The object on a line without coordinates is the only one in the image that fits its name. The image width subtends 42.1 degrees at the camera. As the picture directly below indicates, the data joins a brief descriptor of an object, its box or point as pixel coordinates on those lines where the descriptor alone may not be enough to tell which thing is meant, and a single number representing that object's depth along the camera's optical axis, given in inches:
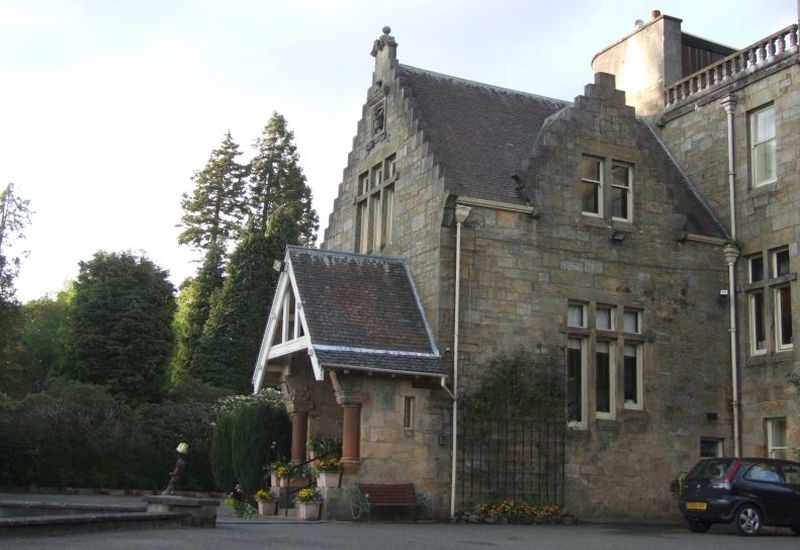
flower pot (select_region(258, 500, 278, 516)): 836.0
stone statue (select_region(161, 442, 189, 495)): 764.9
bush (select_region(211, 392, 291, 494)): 909.8
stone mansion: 824.3
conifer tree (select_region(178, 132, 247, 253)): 2263.0
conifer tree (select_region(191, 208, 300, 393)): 1825.8
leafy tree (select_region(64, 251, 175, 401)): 1542.8
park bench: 780.0
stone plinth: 648.4
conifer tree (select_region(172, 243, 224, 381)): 1995.6
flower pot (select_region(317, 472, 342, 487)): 783.1
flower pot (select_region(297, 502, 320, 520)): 778.2
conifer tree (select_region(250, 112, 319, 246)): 2235.5
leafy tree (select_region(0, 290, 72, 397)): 1971.0
